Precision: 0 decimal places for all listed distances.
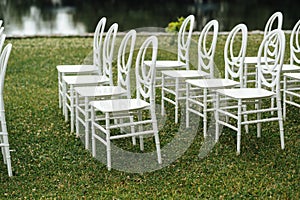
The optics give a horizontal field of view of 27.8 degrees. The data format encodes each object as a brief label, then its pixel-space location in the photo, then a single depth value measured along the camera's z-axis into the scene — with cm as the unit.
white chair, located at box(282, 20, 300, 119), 574
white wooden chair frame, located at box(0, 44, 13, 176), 436
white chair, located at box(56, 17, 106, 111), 588
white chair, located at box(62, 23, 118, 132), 550
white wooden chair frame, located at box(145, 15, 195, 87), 609
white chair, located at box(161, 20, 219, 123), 560
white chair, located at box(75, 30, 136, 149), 495
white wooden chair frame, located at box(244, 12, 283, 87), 614
